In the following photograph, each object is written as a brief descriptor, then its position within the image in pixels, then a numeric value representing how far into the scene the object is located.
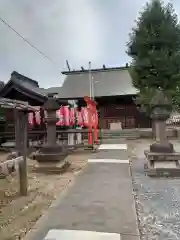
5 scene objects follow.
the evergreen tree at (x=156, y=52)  11.42
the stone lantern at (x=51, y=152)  5.07
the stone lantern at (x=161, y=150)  4.50
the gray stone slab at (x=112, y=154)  6.83
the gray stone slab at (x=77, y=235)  2.12
